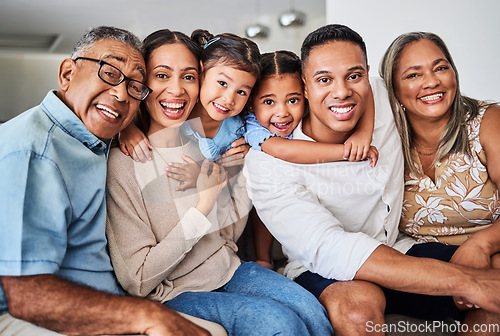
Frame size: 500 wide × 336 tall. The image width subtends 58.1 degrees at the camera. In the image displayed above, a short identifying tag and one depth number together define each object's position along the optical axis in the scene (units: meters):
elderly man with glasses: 1.03
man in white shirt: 1.35
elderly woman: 1.67
